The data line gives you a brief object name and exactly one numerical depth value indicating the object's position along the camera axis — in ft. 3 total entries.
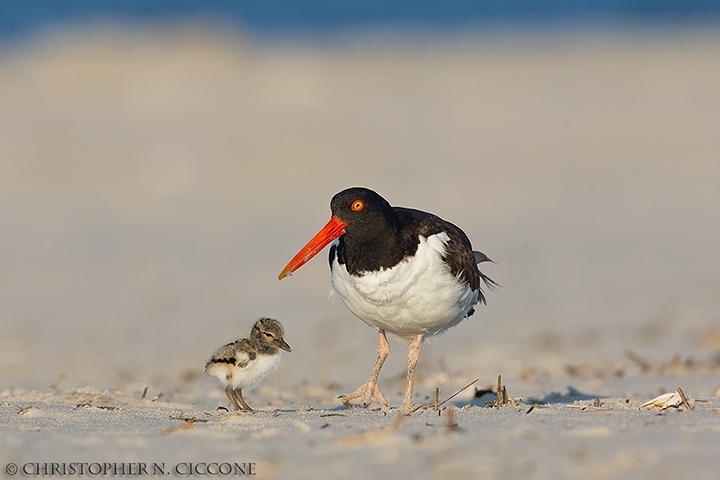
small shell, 33.68
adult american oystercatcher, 36.14
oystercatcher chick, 37.70
